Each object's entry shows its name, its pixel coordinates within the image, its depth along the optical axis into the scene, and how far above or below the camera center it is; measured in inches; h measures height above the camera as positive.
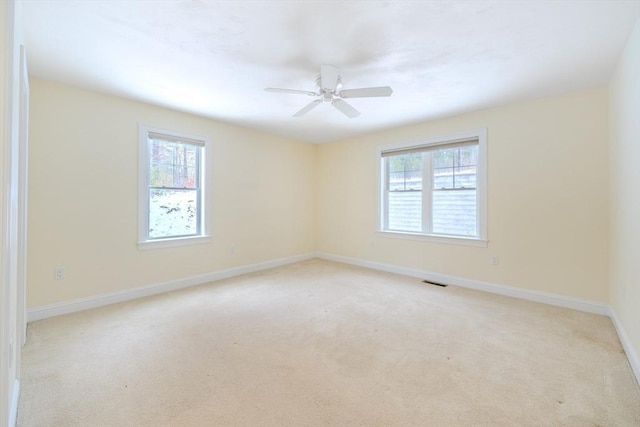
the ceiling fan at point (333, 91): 99.3 +46.2
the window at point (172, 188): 142.9 +14.3
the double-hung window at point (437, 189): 155.9 +15.8
